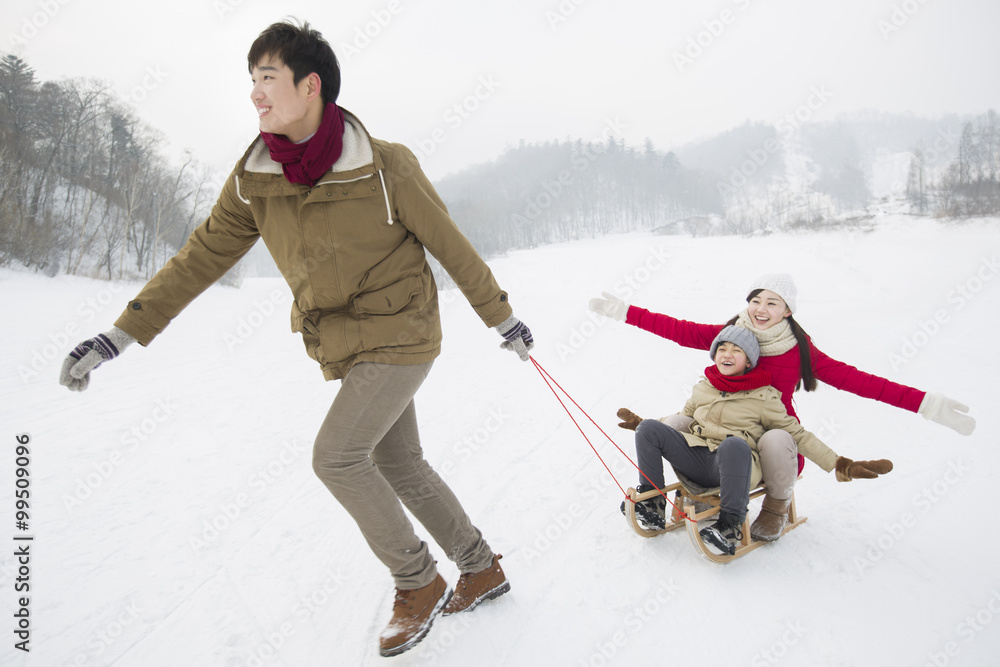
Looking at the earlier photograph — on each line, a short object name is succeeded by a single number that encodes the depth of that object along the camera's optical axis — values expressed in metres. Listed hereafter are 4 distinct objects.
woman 2.52
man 1.67
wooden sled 2.39
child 2.45
